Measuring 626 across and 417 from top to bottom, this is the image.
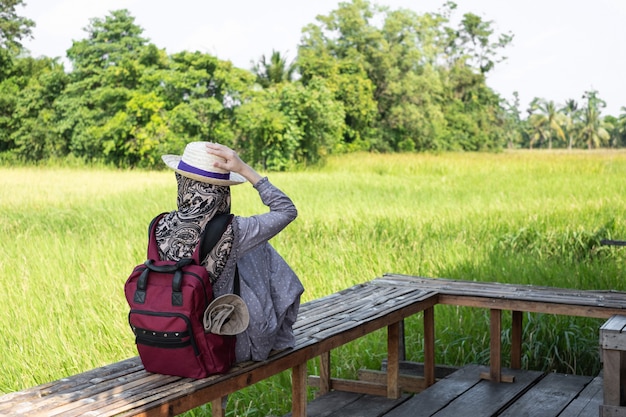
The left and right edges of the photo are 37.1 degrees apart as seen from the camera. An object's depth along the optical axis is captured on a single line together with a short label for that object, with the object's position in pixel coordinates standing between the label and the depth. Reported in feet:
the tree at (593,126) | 136.26
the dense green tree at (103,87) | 80.28
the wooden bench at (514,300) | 14.08
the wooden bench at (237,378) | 8.87
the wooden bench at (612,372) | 11.13
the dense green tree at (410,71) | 101.65
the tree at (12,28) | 85.20
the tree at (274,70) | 101.30
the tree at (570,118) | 148.38
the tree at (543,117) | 165.99
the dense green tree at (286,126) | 74.38
